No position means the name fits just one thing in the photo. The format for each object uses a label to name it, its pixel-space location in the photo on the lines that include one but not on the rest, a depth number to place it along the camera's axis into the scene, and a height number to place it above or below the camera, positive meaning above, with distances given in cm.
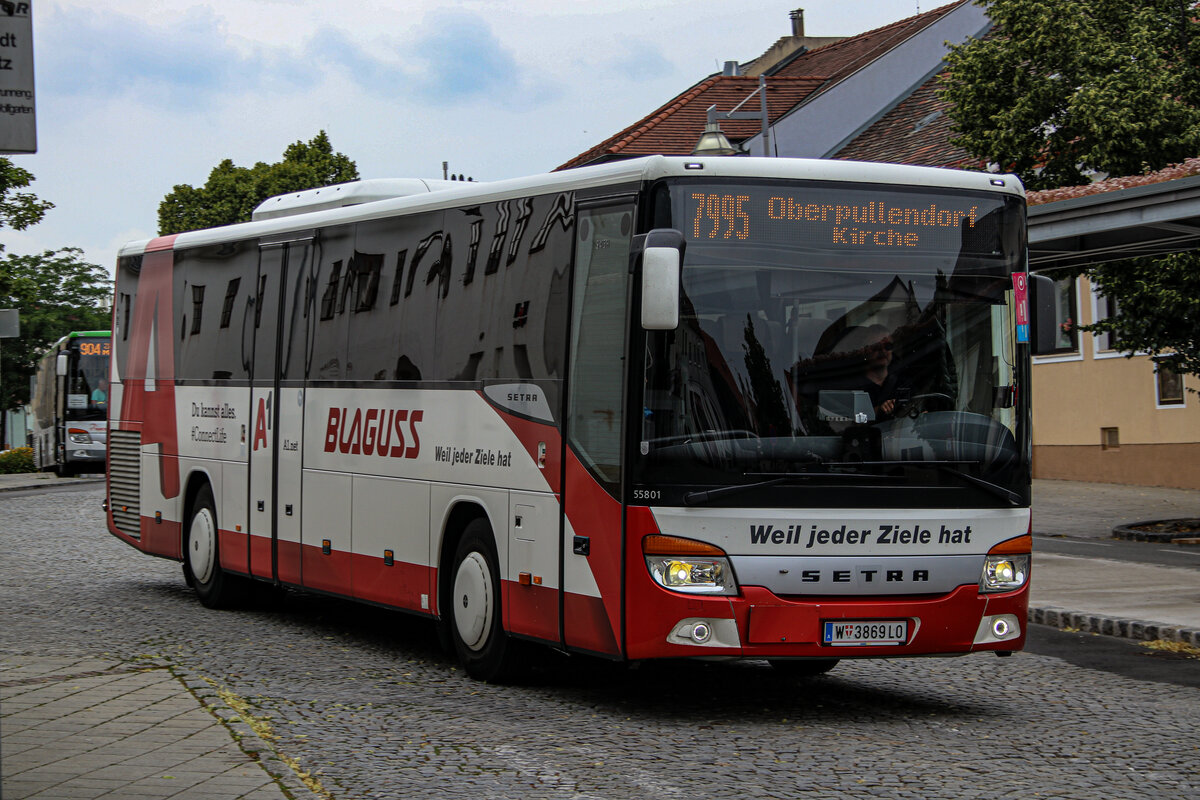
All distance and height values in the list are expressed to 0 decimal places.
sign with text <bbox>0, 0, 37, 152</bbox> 575 +118
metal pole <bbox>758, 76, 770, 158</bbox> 2648 +477
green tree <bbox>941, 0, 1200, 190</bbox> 2414 +483
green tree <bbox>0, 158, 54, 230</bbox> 3803 +492
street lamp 1974 +335
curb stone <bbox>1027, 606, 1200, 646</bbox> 1261 -170
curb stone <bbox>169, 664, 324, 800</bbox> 690 -152
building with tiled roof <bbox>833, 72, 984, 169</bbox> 3812 +705
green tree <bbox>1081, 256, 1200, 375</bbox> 2203 +139
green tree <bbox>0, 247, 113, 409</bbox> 7256 +477
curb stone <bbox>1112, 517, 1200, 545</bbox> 2200 -166
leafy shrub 5347 -140
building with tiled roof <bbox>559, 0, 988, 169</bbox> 4562 +884
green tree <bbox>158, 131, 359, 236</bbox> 7294 +1024
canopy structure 1612 +189
